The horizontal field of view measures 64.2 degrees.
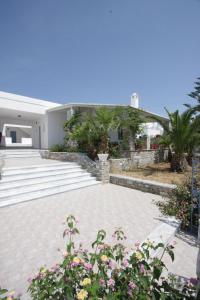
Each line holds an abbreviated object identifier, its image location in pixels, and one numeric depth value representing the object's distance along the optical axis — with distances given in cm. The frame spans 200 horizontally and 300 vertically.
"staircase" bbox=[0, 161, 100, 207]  620
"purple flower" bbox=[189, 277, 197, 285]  144
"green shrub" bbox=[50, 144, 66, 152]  1322
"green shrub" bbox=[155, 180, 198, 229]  441
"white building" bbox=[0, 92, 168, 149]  1308
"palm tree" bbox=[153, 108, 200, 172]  975
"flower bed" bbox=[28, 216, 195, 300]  133
